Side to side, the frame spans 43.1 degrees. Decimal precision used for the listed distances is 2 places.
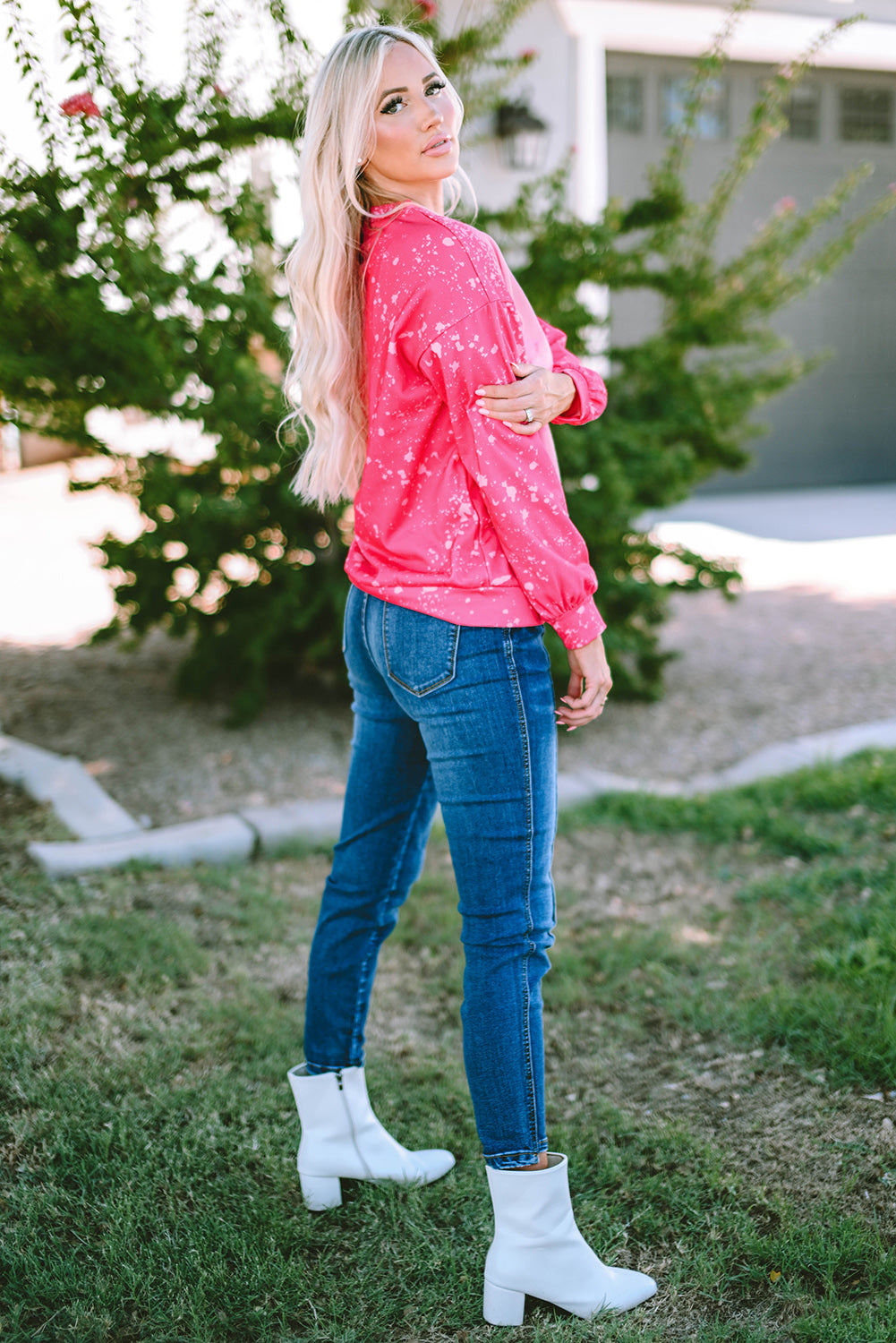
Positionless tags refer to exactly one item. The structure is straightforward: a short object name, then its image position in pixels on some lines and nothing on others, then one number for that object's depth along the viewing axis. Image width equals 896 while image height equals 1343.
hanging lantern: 7.12
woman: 1.52
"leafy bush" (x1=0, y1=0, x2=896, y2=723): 3.18
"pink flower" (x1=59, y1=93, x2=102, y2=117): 2.87
